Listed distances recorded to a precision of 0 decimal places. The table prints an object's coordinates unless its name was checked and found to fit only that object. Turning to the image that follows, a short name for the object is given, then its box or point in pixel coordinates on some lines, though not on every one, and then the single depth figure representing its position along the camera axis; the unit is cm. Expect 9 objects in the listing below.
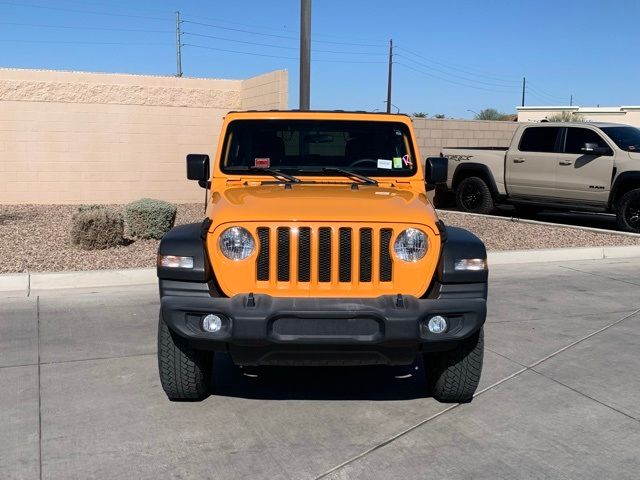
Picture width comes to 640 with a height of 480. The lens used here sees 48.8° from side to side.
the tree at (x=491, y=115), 6469
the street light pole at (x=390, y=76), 5198
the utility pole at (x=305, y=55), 1070
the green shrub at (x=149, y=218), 1047
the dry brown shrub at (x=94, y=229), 968
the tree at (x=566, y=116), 4301
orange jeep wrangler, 389
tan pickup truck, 1235
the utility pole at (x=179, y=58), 6247
